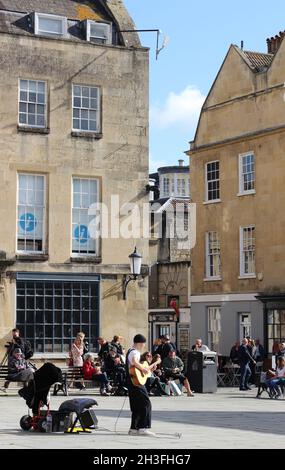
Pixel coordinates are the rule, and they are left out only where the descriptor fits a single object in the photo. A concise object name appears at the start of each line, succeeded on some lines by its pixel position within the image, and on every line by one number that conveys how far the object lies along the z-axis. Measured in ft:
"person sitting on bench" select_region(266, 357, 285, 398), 95.35
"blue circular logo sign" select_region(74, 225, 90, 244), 111.55
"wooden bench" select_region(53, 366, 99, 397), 95.40
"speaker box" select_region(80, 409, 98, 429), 58.18
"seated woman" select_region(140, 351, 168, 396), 95.55
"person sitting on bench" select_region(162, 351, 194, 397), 97.86
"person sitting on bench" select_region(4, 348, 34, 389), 94.24
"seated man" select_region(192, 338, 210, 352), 106.42
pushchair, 58.23
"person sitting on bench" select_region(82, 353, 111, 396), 97.76
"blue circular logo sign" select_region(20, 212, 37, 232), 108.88
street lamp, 108.78
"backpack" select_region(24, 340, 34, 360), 97.50
